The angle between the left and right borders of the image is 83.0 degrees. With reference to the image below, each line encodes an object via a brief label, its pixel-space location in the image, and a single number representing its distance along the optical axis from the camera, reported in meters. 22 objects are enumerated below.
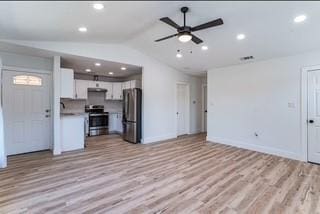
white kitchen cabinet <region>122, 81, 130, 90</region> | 7.07
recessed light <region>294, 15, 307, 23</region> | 3.03
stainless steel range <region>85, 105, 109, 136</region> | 7.23
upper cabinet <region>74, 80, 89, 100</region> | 6.63
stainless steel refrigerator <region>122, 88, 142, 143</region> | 6.02
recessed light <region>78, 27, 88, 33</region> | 3.42
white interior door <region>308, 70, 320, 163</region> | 4.12
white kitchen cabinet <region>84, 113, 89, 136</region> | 6.80
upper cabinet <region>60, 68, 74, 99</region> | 4.91
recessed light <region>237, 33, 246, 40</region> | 3.89
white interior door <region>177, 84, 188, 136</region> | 7.39
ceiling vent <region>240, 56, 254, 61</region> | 4.88
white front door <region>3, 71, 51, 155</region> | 4.45
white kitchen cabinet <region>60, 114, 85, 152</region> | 4.96
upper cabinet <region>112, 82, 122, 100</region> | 7.64
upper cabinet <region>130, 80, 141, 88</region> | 6.70
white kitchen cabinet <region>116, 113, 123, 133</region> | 7.87
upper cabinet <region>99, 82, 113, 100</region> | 7.45
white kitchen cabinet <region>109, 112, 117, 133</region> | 7.85
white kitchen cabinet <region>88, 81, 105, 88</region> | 6.98
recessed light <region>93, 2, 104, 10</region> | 2.43
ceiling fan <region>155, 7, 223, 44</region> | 2.79
